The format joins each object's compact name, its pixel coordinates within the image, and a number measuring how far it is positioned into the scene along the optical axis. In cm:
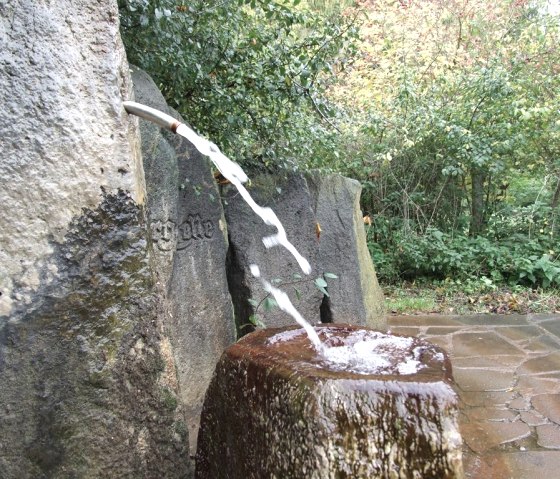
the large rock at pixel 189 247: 237
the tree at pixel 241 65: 275
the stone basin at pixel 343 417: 131
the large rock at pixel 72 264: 131
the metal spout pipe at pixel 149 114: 147
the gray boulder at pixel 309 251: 320
